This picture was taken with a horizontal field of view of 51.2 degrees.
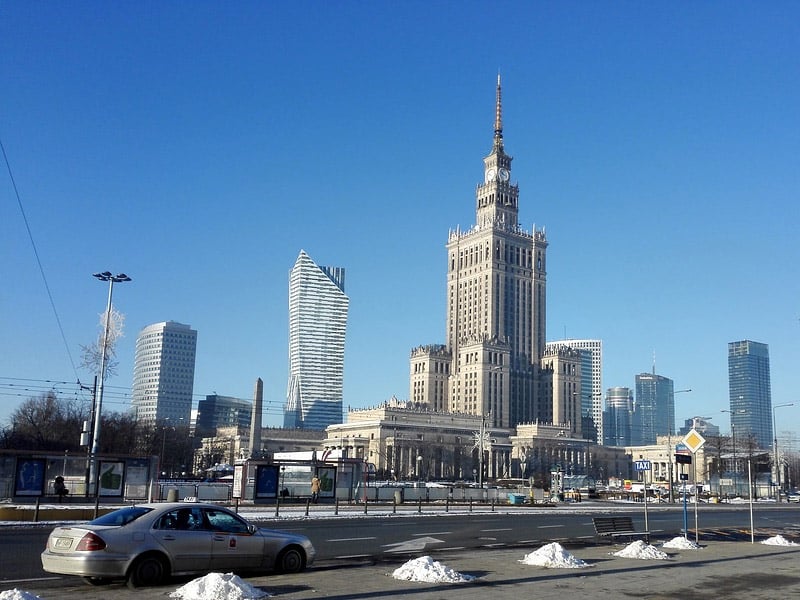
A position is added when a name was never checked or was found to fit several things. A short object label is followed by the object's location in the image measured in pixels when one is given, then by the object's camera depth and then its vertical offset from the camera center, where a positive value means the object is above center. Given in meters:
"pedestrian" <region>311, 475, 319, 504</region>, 53.12 -2.26
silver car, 14.77 -1.82
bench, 28.78 -2.21
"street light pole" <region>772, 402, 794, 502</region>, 96.85 -2.68
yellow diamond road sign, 26.48 +0.77
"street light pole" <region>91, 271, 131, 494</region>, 59.19 +11.39
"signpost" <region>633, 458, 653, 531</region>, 32.31 -0.05
